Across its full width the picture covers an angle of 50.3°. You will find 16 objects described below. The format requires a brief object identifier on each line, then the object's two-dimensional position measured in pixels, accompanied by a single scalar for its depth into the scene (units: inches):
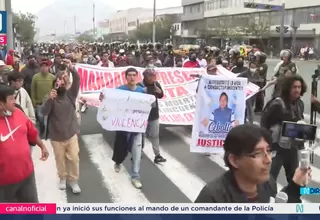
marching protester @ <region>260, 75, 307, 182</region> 139.4
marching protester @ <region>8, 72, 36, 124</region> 167.2
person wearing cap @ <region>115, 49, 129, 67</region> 470.4
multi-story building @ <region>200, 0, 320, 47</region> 1076.4
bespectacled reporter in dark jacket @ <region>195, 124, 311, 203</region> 65.0
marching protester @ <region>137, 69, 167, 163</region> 197.7
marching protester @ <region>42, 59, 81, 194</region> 160.5
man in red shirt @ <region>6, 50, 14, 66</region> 337.1
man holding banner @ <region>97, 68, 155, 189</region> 179.3
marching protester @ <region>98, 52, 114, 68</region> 448.7
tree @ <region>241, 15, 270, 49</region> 1406.5
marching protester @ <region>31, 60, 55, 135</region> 248.3
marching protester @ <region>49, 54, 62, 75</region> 350.5
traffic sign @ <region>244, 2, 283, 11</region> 920.9
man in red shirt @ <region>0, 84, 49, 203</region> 110.5
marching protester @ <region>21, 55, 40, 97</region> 290.8
